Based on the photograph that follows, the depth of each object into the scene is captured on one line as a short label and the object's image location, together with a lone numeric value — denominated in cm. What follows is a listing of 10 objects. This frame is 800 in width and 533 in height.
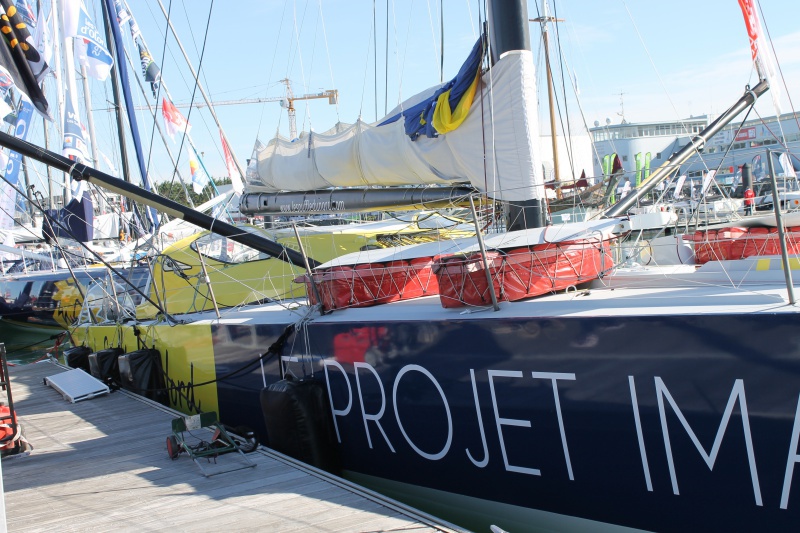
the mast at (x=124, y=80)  1386
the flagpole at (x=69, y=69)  1383
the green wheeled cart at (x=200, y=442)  574
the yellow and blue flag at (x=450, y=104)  568
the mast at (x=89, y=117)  1897
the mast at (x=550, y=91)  1803
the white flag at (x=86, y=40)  1177
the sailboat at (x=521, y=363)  352
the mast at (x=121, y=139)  1917
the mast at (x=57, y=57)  1419
